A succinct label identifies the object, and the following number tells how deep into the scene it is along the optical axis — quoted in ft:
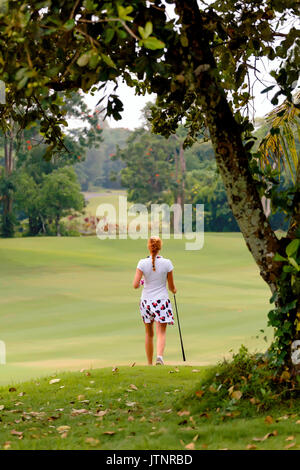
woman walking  67.62
